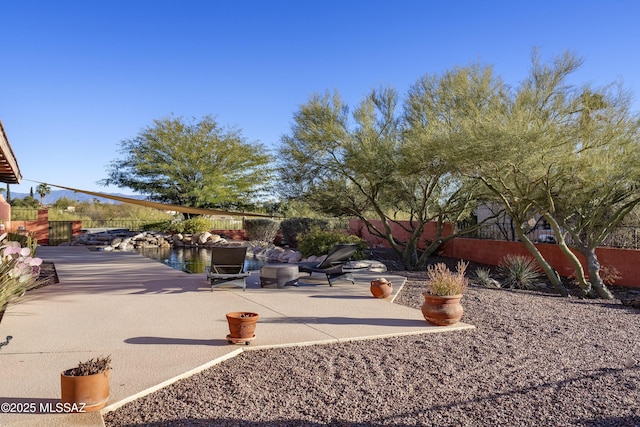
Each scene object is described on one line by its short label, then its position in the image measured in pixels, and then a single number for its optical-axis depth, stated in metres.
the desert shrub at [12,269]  4.73
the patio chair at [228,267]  8.70
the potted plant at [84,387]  3.37
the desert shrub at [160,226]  24.77
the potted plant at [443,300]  6.13
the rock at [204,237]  22.59
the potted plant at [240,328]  5.05
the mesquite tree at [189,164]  27.78
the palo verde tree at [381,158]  11.57
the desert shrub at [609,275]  11.36
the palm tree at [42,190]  50.09
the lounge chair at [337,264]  9.67
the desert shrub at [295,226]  22.25
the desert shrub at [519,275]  11.35
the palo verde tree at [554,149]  8.64
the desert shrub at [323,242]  14.27
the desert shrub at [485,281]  10.73
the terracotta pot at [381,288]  8.22
